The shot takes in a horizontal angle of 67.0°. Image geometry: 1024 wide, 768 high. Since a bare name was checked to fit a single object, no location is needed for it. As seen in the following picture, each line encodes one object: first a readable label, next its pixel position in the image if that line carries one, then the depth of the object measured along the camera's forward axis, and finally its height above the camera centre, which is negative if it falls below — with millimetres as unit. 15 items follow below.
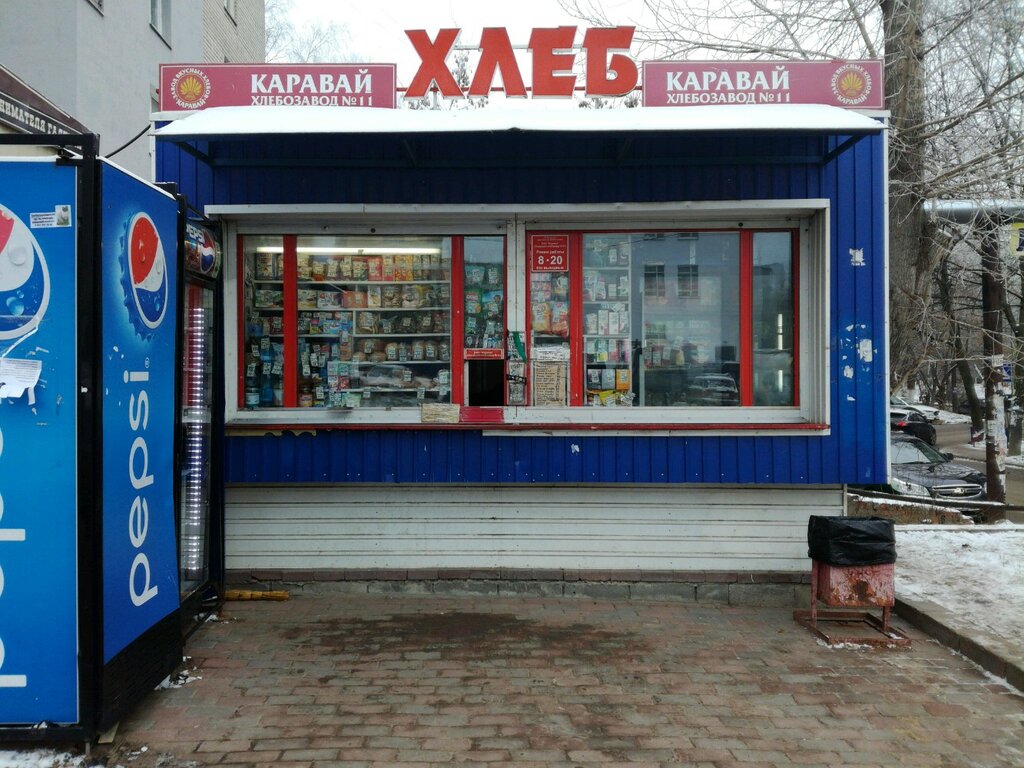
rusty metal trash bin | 5336 -1323
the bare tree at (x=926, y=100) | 9531 +3591
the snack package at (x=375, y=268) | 6426 +947
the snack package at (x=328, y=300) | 6426 +688
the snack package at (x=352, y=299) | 6449 +696
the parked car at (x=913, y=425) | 25075 -1607
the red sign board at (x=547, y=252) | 6285 +1043
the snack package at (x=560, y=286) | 6320 +769
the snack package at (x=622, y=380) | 6355 -4
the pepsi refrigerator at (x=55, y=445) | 3625 -278
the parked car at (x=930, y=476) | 12570 -1698
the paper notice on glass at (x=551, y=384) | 6258 -30
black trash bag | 5336 -1146
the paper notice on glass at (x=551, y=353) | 6289 +222
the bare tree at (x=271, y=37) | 31703 +14222
